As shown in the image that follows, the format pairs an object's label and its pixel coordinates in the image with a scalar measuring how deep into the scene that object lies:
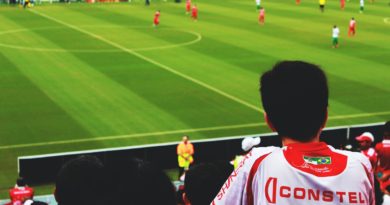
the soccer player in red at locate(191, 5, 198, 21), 54.28
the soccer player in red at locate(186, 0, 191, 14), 58.51
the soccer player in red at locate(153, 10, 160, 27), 48.52
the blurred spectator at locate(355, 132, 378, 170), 13.30
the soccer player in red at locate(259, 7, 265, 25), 51.11
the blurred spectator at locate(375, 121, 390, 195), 12.20
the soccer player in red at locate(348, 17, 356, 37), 44.98
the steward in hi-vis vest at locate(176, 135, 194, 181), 19.61
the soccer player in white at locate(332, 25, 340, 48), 40.38
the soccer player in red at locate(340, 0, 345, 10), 63.18
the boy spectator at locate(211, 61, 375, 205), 3.67
